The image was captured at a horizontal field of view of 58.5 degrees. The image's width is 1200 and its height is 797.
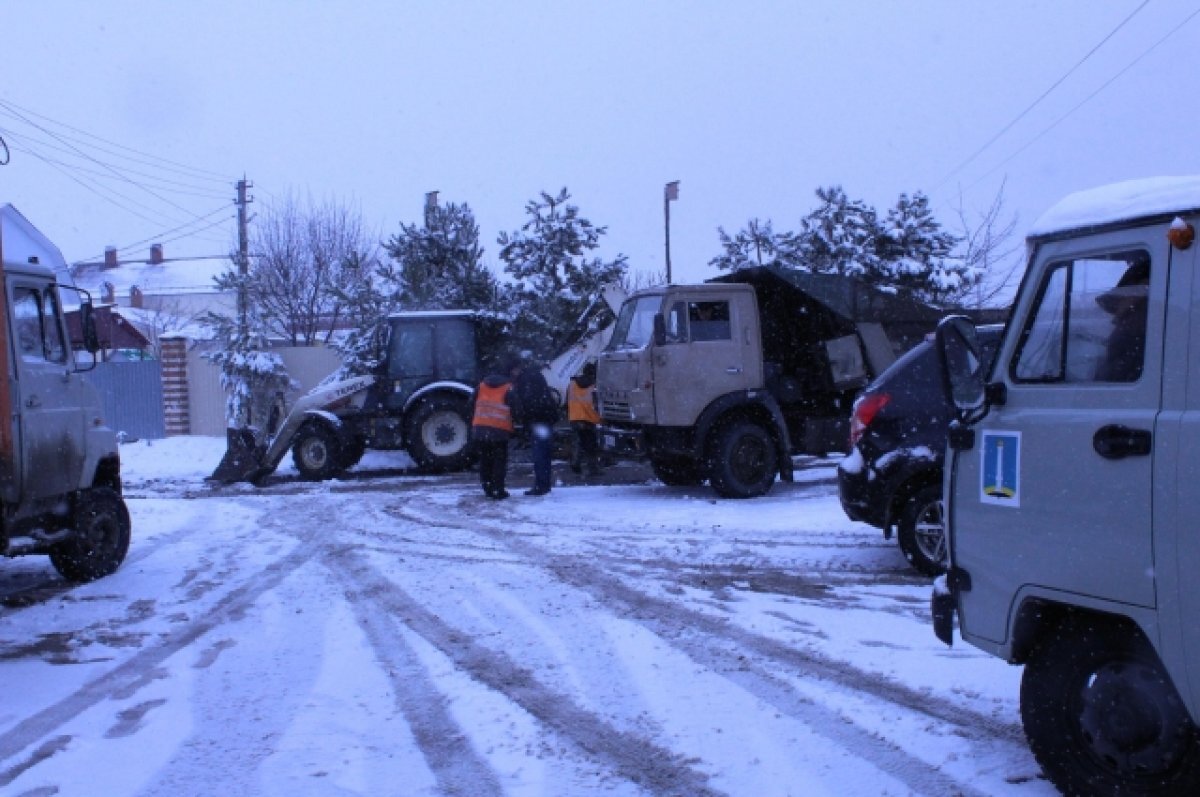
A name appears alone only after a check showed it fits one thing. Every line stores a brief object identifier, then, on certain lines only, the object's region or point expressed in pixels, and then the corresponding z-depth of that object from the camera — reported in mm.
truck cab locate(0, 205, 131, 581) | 7434
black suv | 7723
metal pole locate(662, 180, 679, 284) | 32031
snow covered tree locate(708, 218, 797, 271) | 20156
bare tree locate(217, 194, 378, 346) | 27338
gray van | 3357
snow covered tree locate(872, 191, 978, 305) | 19359
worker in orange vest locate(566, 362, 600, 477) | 14784
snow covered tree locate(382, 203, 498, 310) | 19875
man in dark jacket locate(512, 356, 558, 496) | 13164
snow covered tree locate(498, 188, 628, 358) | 18484
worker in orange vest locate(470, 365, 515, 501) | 12664
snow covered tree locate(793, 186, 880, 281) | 19453
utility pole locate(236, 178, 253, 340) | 21750
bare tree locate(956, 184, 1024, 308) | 21922
